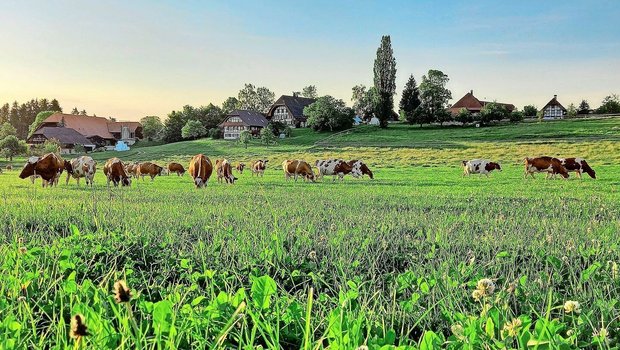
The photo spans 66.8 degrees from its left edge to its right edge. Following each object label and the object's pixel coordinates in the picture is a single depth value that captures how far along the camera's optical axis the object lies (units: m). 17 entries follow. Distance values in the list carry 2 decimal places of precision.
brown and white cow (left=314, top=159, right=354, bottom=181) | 30.61
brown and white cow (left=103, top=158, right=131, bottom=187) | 24.64
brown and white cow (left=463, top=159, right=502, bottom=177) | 31.03
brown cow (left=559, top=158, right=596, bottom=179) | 28.22
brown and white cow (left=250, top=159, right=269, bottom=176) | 36.47
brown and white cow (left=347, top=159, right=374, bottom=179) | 30.56
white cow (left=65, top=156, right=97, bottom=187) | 24.61
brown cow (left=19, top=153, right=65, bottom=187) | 23.00
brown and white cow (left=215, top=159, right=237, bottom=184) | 27.52
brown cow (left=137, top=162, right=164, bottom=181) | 33.62
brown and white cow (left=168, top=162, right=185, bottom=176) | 38.66
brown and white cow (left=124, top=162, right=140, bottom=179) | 34.56
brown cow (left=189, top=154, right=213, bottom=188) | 23.19
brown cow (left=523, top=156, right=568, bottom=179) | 28.56
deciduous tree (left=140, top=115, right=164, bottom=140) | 111.50
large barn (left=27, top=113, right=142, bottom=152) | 90.31
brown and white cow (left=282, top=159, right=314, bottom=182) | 28.88
